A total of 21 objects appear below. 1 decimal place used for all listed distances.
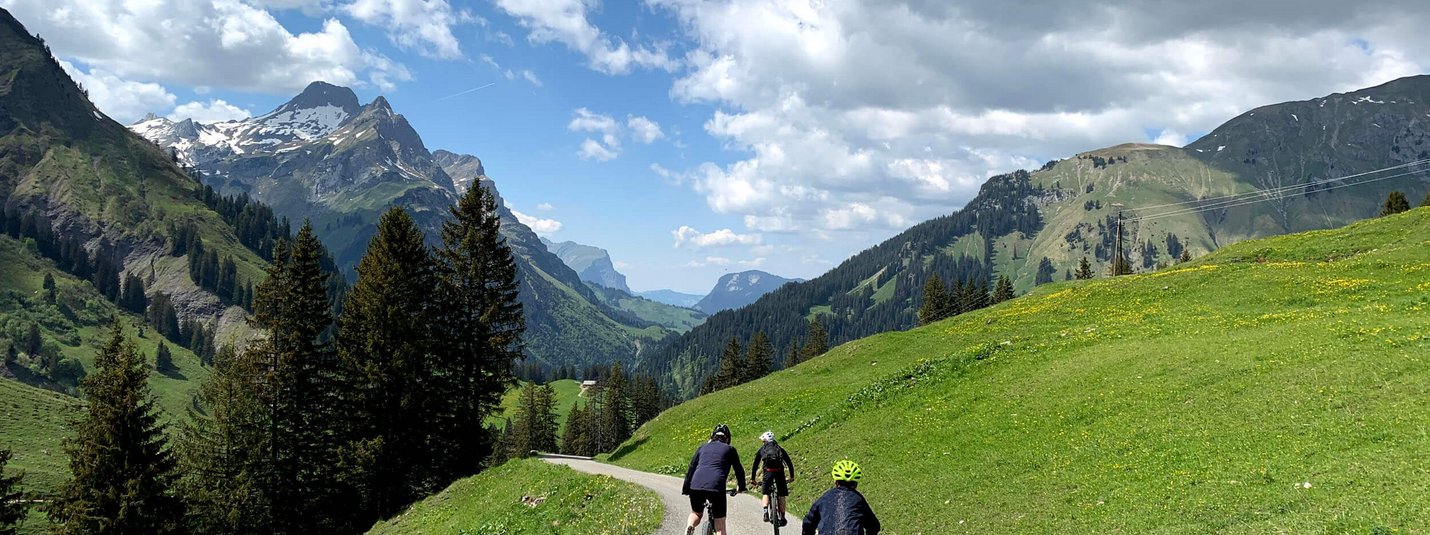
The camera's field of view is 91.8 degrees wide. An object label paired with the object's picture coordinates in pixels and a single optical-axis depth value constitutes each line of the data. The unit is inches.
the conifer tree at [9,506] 1248.8
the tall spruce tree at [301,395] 1433.3
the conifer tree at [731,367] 4827.8
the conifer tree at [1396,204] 3353.8
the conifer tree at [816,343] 5068.9
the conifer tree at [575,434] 5155.5
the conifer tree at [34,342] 6801.2
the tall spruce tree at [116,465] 1197.7
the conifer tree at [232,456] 1411.2
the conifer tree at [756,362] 4736.7
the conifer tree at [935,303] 4687.5
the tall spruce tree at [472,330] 1614.2
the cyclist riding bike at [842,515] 400.2
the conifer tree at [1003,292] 5108.3
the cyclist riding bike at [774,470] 629.9
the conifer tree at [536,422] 4510.3
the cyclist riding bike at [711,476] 551.8
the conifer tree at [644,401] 5438.0
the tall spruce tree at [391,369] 1461.6
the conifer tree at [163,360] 7416.3
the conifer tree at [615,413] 4840.6
